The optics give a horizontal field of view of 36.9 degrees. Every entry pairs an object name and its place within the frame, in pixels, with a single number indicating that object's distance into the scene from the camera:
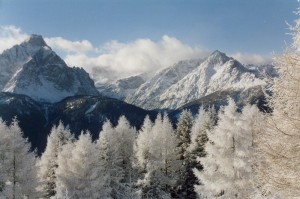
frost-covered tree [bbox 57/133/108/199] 46.75
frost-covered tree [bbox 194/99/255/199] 30.88
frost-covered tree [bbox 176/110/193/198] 59.53
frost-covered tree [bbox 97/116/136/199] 55.75
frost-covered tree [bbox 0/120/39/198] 43.09
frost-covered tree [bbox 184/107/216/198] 56.97
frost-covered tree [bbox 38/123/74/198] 54.03
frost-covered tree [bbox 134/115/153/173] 55.56
